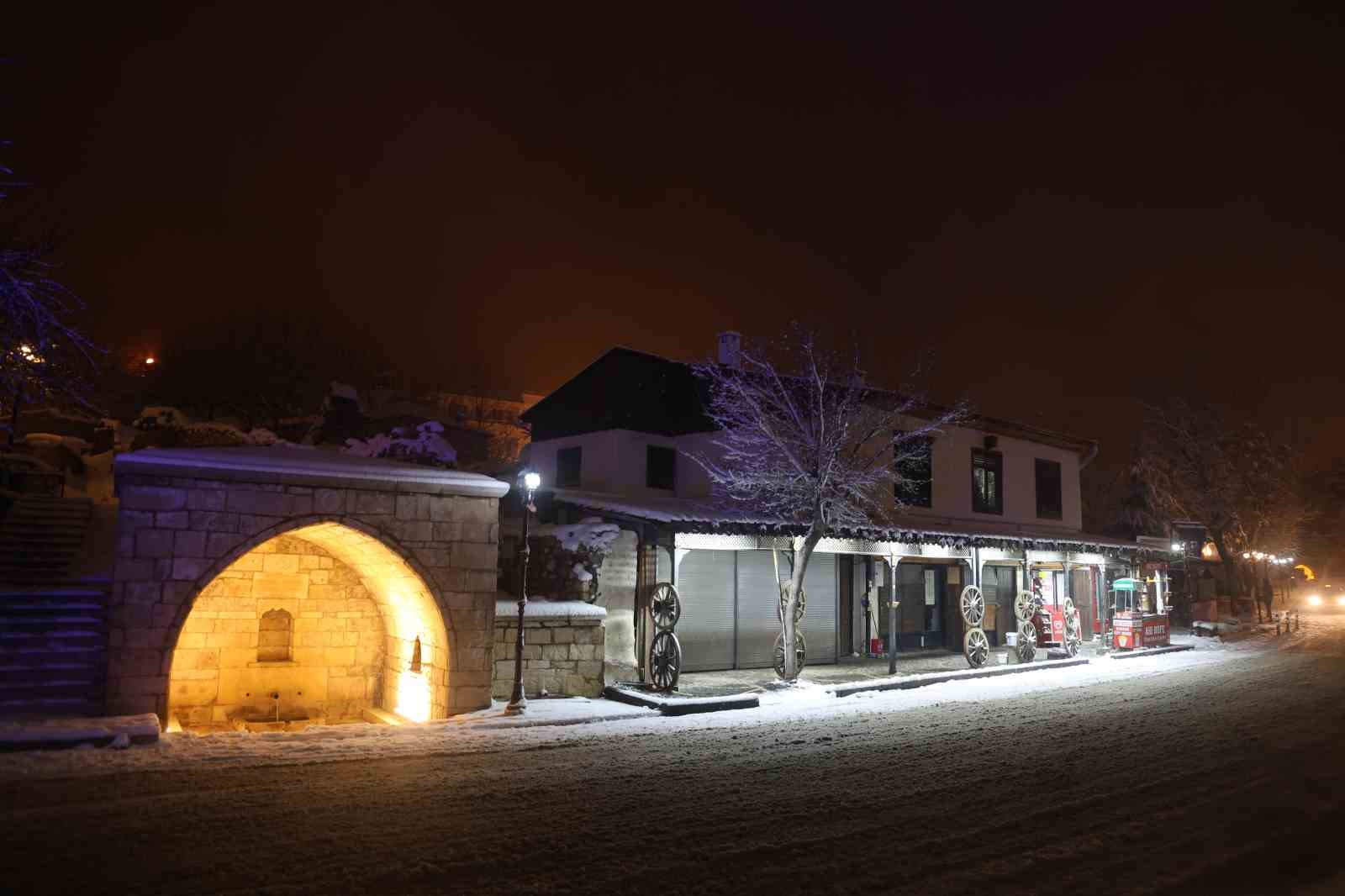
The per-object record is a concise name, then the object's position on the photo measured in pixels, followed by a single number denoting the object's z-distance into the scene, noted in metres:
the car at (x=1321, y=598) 56.29
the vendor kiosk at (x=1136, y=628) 23.28
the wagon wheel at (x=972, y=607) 19.56
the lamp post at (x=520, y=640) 12.61
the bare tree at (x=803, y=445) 16.66
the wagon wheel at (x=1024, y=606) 20.94
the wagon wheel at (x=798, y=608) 16.52
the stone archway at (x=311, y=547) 10.66
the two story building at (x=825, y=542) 17.44
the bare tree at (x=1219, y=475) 37.31
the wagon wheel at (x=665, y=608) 15.23
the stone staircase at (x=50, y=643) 10.80
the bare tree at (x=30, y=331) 9.29
